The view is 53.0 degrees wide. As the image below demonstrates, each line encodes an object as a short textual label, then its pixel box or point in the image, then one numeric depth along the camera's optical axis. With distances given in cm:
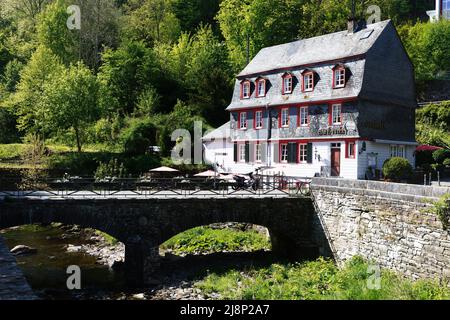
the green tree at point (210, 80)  4647
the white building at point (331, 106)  2820
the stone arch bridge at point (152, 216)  1955
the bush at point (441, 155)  3425
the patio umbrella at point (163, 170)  2858
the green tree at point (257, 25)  5066
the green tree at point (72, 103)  3688
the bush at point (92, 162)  3531
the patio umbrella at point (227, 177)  2764
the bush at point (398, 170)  2611
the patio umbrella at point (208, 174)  2830
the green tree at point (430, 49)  4788
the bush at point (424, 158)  3541
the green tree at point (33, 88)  4144
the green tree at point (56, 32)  5144
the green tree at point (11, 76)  5006
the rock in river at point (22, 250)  2397
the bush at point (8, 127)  4334
